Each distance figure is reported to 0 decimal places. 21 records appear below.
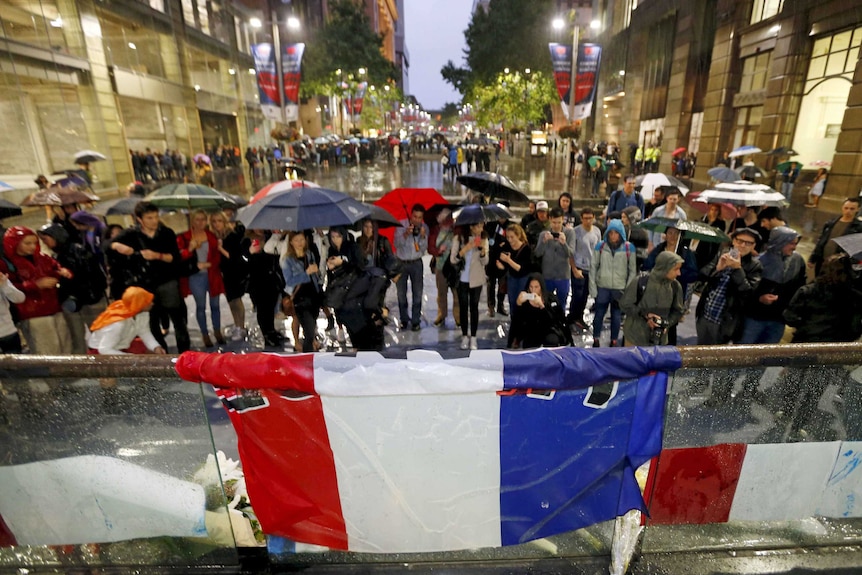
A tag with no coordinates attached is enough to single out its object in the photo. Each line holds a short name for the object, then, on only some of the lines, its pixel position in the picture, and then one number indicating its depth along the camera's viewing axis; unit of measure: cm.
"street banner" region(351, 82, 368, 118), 4288
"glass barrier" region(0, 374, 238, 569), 253
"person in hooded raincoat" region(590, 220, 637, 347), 595
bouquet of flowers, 269
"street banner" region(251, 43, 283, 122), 1880
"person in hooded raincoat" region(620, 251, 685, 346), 479
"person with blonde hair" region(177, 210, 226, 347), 635
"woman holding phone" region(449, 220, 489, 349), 631
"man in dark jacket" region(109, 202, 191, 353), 549
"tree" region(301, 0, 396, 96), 4194
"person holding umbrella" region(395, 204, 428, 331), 692
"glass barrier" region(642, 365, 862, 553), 256
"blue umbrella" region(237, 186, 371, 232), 506
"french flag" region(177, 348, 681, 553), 236
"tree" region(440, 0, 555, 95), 3981
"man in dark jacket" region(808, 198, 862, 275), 634
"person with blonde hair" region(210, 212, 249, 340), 646
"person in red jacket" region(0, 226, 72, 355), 489
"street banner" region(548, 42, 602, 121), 1638
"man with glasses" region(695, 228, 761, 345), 466
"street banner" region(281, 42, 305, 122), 1930
